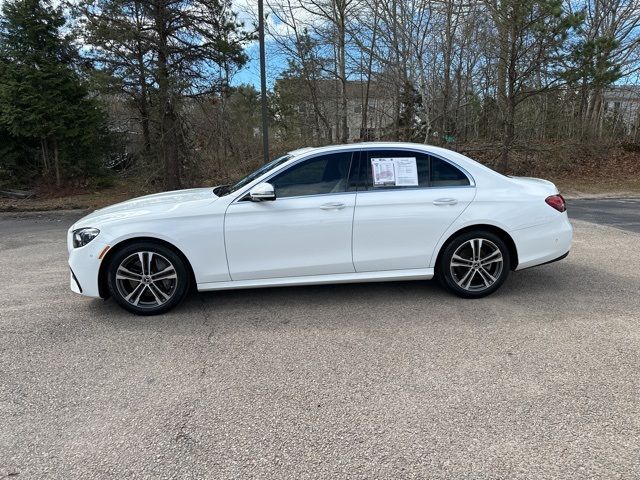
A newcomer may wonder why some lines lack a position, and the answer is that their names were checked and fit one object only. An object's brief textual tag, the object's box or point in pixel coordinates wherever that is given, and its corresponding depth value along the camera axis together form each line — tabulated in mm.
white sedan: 4324
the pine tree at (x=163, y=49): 11312
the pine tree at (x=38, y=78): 12945
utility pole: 11577
